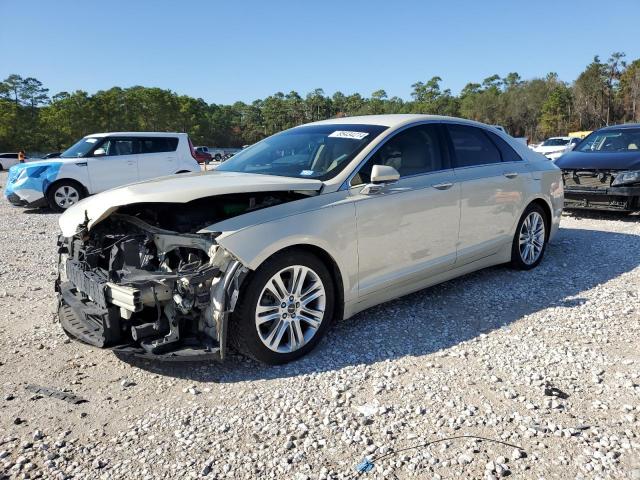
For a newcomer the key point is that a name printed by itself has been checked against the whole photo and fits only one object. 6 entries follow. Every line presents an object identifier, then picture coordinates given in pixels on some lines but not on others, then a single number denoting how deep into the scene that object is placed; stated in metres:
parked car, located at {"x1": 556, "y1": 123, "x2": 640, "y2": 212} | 8.07
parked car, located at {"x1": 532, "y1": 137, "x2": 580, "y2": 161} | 25.78
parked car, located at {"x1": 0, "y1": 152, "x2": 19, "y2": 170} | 40.75
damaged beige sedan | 3.13
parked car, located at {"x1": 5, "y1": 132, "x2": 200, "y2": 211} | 10.90
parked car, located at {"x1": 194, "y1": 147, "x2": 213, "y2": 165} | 37.54
